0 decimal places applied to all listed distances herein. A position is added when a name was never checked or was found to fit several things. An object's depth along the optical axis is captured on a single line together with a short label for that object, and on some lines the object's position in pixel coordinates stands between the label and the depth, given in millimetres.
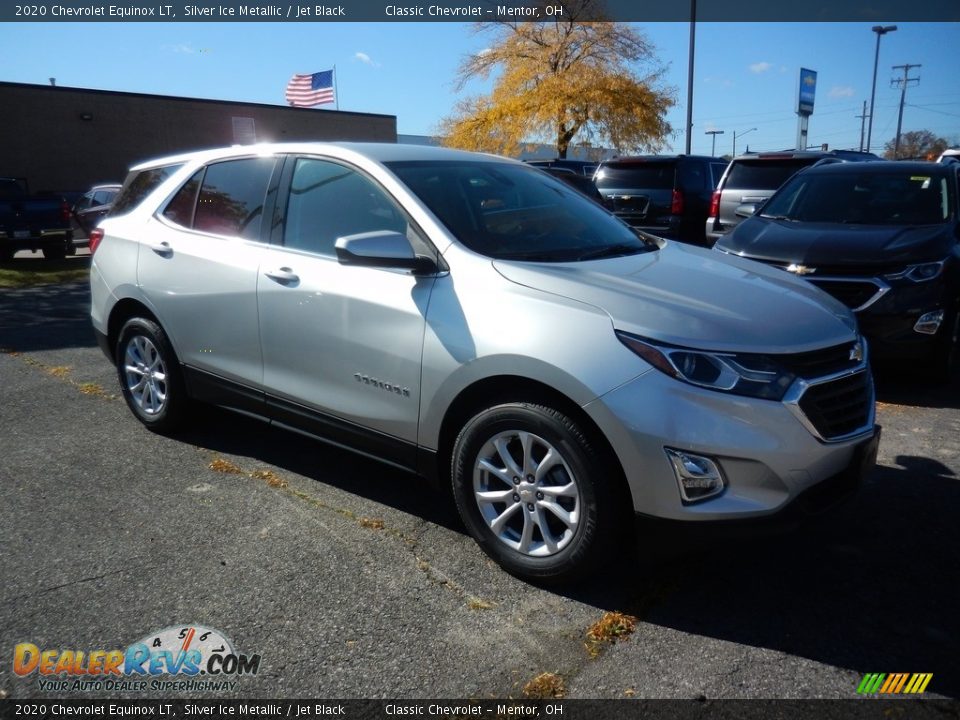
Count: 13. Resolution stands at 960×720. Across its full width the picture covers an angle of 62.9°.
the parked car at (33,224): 15484
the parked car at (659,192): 11242
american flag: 26219
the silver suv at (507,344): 2789
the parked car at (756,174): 10312
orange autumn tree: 29938
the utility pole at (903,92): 63138
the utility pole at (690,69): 22922
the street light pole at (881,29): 46938
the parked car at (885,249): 5551
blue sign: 35812
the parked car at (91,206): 18203
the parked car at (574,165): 17295
